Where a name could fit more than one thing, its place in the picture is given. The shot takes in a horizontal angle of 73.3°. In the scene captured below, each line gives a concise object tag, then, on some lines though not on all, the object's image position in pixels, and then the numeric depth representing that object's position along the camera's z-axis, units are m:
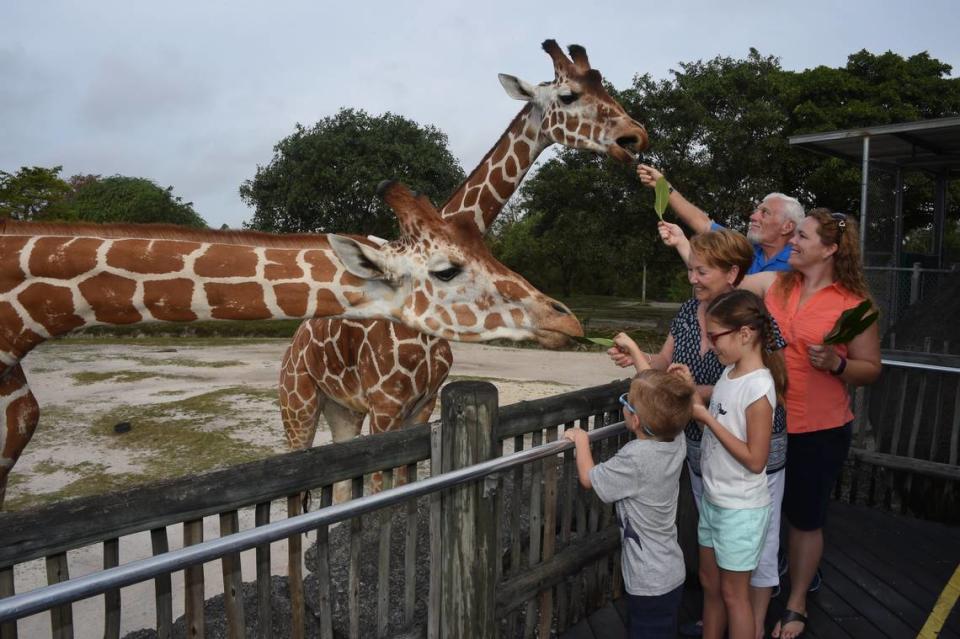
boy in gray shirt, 2.12
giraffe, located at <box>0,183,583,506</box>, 2.36
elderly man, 2.89
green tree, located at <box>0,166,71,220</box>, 20.72
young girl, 2.23
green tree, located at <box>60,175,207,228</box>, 30.16
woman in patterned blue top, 2.47
